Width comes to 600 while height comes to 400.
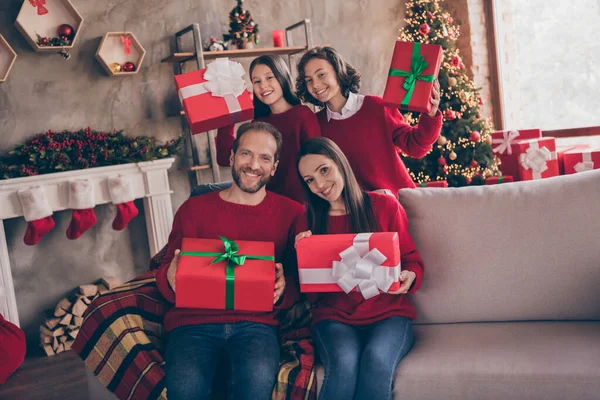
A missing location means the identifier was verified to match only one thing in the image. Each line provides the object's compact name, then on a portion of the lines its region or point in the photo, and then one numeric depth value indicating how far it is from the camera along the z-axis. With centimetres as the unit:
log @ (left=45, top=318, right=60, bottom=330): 375
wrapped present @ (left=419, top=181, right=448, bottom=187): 399
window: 513
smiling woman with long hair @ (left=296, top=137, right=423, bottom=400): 185
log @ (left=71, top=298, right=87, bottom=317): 380
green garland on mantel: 363
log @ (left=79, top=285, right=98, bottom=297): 390
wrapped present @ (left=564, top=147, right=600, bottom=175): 430
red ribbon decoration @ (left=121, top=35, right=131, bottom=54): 404
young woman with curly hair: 265
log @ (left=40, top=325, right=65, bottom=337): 372
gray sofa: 184
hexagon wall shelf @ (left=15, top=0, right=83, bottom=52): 371
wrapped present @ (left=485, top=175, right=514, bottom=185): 398
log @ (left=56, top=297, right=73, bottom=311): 383
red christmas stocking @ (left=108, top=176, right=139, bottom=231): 379
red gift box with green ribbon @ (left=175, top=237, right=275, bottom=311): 199
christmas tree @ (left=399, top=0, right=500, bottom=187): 472
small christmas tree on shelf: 428
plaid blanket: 192
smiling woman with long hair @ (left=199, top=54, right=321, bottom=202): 262
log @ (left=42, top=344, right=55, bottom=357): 367
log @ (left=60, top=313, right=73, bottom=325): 377
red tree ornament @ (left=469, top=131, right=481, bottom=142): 466
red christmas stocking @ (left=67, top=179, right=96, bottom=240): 365
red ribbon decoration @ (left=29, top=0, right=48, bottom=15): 373
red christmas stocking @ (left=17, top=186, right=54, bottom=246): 353
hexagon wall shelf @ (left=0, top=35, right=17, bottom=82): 366
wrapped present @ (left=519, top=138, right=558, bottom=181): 434
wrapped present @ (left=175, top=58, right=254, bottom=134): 249
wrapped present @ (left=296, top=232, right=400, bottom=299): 195
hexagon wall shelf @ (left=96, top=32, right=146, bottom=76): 398
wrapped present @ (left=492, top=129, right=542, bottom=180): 448
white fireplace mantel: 356
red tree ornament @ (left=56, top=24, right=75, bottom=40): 381
